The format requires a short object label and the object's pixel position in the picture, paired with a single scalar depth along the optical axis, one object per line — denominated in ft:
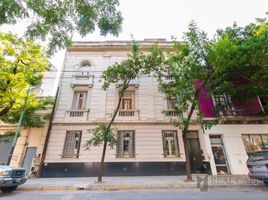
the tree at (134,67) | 30.50
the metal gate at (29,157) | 35.86
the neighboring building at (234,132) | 34.50
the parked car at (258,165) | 20.95
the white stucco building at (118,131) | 33.81
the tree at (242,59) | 25.31
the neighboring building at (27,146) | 35.08
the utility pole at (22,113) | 31.16
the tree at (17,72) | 29.91
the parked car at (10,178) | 19.42
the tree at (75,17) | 15.48
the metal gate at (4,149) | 38.52
